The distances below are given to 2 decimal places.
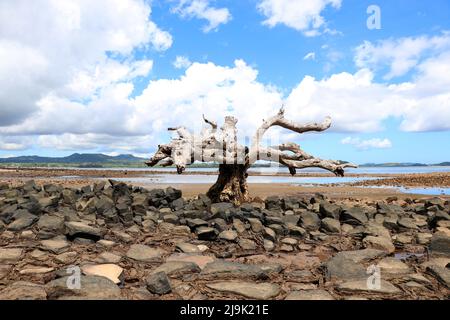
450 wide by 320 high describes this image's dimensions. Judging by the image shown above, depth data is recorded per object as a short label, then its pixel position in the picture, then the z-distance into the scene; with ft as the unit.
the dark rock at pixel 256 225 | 27.91
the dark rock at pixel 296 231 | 28.19
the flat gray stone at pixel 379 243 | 26.07
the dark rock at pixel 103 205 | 32.48
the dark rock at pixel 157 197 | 38.04
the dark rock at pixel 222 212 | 31.07
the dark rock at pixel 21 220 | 27.43
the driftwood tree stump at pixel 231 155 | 43.27
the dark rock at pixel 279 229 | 28.07
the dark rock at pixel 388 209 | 37.52
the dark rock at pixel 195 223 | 28.68
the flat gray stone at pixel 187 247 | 24.13
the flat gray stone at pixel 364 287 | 16.79
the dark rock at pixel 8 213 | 29.87
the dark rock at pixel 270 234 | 26.73
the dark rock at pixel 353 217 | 32.27
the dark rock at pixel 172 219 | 30.48
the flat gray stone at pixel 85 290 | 15.52
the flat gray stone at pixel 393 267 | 19.93
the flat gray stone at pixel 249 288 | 16.53
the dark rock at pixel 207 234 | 26.78
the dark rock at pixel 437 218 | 34.17
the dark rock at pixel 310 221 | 30.53
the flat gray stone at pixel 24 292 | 15.35
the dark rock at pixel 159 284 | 16.74
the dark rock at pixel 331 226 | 29.99
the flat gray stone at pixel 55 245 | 22.48
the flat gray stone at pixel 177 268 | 19.01
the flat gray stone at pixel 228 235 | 26.25
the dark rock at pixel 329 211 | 33.14
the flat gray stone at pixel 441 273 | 17.93
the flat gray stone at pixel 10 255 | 21.09
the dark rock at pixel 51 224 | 26.07
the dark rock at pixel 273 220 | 29.09
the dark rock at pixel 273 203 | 38.99
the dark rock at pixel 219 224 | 28.14
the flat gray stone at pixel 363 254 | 22.23
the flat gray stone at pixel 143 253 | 21.83
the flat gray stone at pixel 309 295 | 16.19
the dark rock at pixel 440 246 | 24.50
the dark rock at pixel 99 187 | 42.03
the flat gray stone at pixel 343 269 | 18.69
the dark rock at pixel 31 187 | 46.40
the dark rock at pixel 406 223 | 32.30
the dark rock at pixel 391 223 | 32.65
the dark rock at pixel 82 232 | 24.88
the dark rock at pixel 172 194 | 39.74
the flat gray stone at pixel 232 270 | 18.74
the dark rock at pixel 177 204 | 36.83
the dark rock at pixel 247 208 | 33.05
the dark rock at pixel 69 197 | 37.70
